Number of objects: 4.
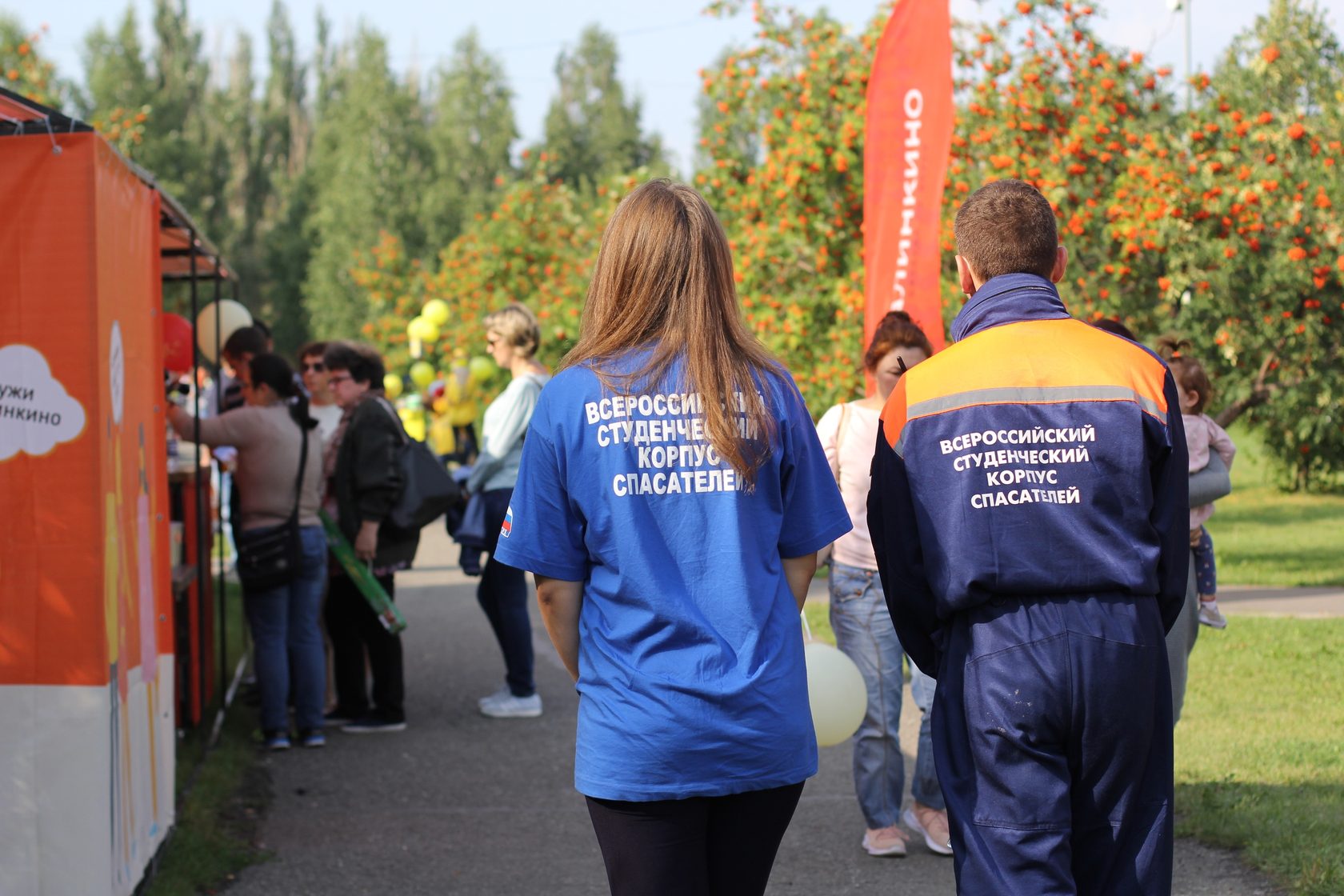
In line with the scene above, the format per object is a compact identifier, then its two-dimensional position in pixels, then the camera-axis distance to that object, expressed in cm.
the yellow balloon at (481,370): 2211
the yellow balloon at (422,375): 2525
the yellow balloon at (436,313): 2508
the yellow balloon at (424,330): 2489
